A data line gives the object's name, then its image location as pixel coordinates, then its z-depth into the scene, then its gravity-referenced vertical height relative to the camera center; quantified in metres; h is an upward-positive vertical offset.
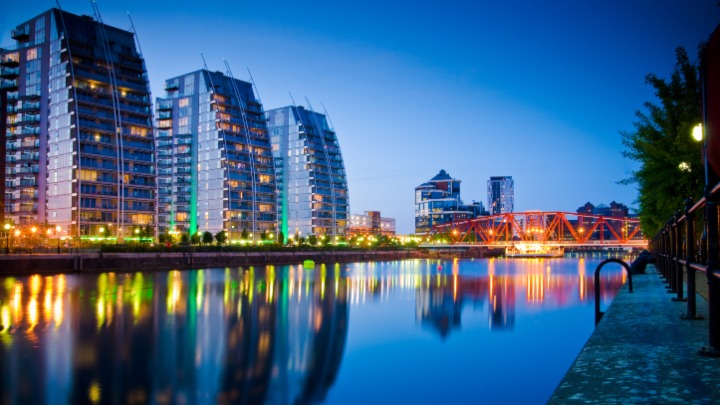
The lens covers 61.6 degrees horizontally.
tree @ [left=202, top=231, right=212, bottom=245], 113.68 -1.98
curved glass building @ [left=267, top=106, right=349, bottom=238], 167.38 +14.47
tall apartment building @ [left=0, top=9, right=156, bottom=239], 98.75 +16.97
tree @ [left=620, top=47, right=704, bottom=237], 19.31 +2.78
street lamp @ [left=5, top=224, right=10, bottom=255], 68.45 -1.21
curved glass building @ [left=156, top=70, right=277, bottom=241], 134.62 +15.63
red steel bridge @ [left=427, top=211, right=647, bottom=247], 149.12 -3.71
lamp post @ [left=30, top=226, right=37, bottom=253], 78.20 -1.56
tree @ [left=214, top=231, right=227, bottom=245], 116.50 -2.03
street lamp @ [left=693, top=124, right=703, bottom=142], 11.05 +1.74
